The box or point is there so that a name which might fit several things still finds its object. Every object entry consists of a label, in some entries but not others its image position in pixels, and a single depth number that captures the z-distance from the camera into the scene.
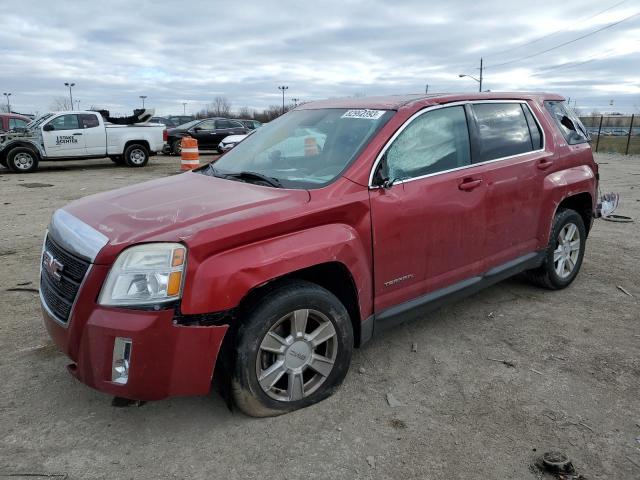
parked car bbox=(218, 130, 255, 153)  18.11
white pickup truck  14.61
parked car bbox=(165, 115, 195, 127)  28.88
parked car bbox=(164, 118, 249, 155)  21.14
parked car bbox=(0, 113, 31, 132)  17.47
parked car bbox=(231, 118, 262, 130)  24.71
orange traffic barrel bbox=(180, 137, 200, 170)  12.75
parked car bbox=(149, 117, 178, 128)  27.64
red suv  2.46
